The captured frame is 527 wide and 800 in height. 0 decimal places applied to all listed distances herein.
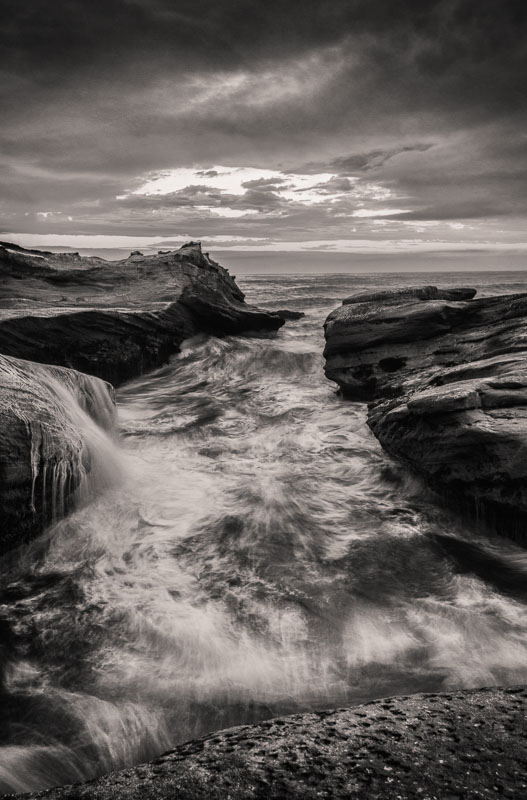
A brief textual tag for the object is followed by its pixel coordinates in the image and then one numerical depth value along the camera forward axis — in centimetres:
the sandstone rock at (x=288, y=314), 2106
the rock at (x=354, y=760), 201
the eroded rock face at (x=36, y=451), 483
